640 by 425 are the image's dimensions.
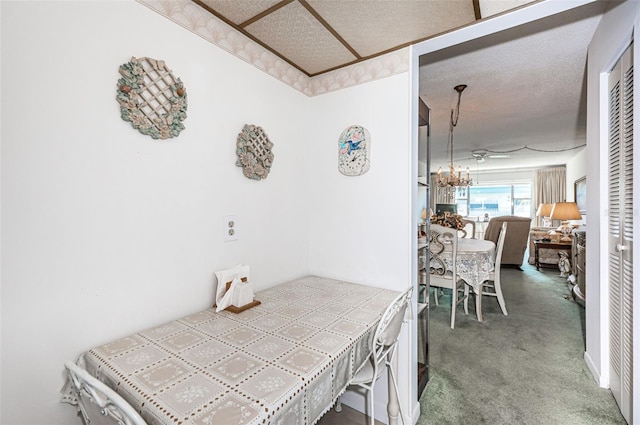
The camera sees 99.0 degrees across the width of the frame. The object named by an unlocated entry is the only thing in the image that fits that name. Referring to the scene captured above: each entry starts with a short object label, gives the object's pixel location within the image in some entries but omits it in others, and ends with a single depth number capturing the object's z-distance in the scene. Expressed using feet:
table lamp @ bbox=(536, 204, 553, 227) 19.01
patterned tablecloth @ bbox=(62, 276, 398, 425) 2.32
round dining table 9.73
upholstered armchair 15.84
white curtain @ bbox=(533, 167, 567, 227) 23.49
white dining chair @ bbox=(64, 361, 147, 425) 2.01
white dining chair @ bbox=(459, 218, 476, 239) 13.67
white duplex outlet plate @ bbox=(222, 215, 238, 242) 4.81
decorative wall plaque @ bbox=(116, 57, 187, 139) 3.51
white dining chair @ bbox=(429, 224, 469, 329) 9.49
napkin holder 4.35
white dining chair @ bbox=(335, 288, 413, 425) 3.83
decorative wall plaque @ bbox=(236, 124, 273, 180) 5.03
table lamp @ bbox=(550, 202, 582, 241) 14.14
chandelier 11.21
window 26.73
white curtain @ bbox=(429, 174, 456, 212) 30.01
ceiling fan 17.99
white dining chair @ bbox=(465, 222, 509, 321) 10.44
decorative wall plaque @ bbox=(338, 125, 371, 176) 5.79
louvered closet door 4.82
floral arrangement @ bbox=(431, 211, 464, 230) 10.31
